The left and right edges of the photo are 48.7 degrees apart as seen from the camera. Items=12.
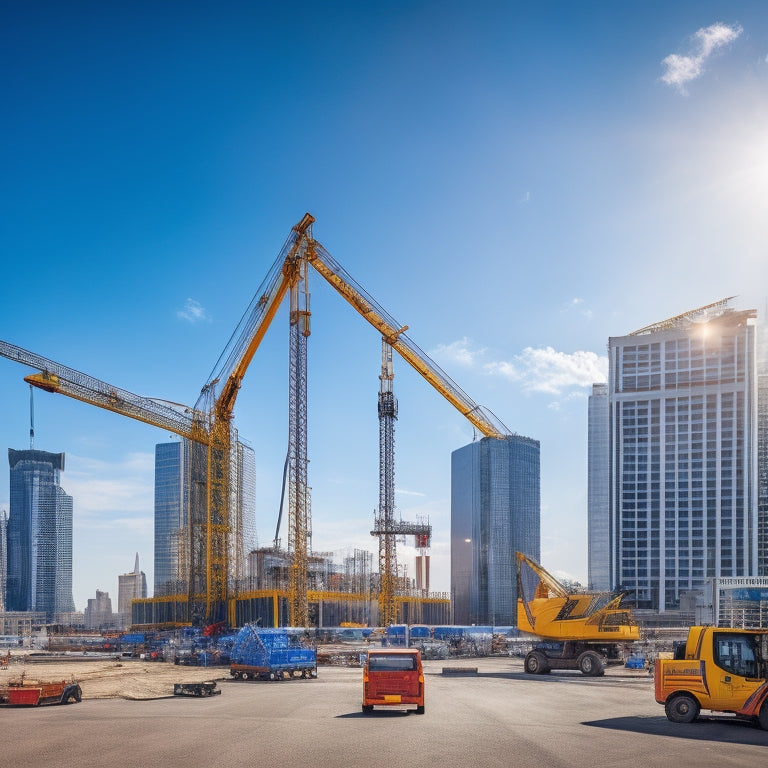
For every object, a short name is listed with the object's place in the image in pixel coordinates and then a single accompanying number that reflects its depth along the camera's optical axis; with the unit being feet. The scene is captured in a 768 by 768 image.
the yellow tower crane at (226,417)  269.85
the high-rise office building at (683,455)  467.52
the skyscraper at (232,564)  383.33
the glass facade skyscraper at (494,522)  579.48
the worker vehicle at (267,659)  143.43
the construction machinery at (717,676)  73.92
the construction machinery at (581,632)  145.69
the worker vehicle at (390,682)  85.81
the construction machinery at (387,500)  347.15
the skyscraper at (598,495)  528.63
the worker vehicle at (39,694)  99.96
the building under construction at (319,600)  344.49
